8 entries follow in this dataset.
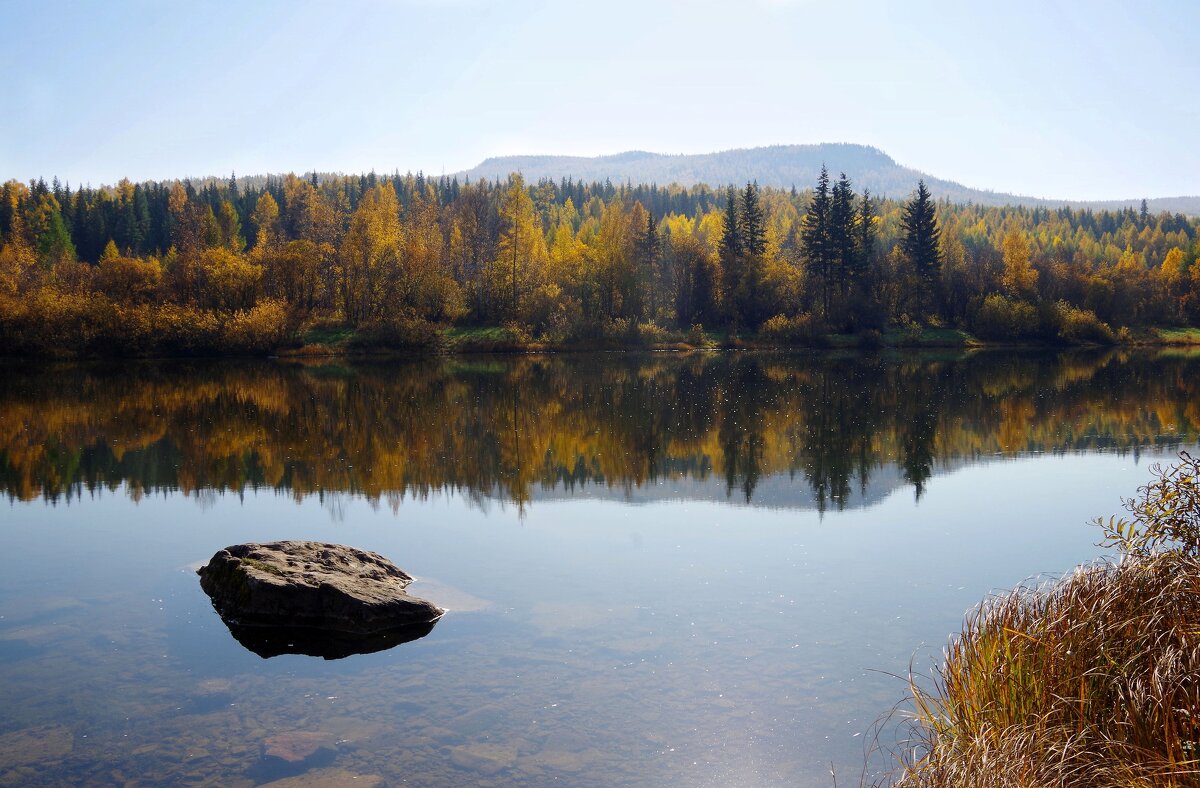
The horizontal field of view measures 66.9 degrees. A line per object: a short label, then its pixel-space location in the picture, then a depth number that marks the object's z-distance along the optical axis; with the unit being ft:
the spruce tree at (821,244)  273.33
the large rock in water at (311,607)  40.93
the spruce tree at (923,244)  281.74
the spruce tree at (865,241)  271.90
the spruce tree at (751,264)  270.67
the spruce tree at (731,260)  274.16
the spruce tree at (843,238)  271.08
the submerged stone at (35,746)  30.27
